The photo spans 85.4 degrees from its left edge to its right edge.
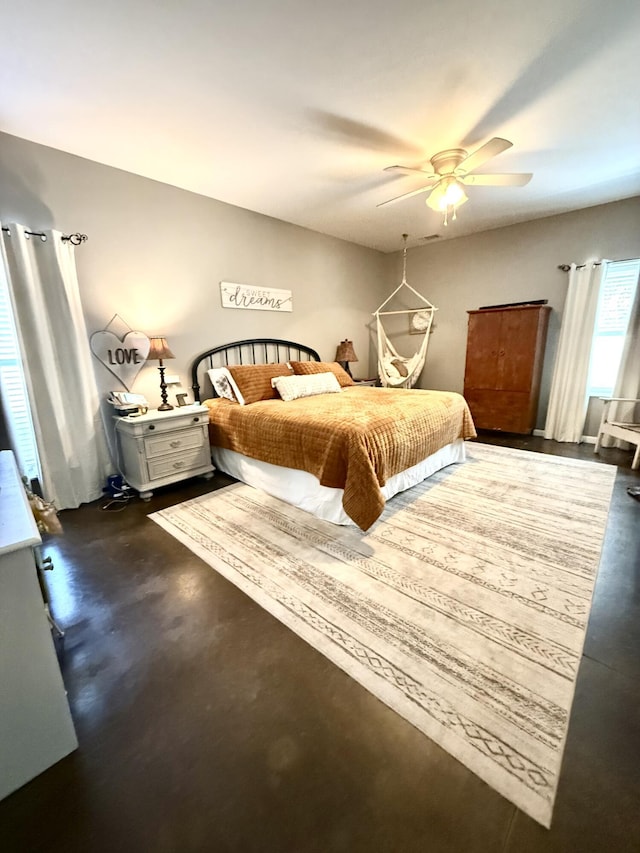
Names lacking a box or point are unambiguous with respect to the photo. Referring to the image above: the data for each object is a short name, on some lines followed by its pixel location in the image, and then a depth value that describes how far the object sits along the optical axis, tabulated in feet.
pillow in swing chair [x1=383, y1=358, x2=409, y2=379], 15.67
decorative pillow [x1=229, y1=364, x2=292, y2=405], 10.53
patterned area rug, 3.66
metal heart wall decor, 9.11
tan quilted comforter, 6.94
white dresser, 3.02
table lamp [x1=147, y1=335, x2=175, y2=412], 9.16
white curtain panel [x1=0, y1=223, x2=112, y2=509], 7.59
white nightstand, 8.73
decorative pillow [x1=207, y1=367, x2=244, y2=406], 10.62
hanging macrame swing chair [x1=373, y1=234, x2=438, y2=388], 15.25
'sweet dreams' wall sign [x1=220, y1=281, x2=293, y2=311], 11.67
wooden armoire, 13.12
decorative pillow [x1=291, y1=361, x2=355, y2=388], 12.54
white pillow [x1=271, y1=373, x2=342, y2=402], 10.93
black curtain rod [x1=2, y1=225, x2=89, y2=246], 8.17
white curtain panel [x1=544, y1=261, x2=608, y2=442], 12.44
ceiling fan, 7.92
